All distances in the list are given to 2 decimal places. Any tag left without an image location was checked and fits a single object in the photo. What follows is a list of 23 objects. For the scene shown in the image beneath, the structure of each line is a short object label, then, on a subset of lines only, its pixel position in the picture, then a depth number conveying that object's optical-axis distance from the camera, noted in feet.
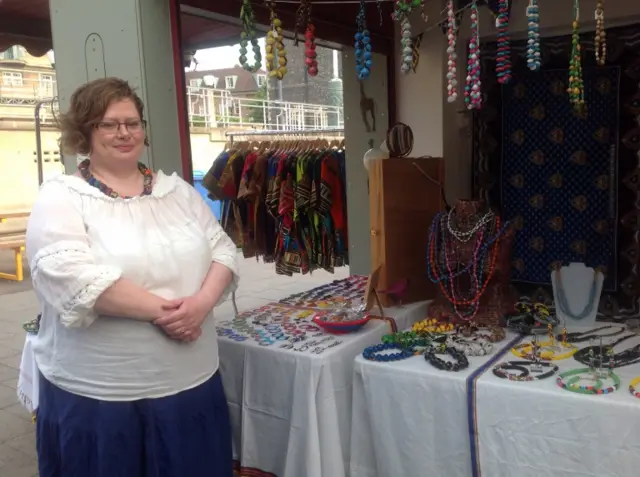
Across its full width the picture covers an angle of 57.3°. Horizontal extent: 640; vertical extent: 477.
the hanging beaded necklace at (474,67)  6.14
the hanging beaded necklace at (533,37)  5.67
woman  4.80
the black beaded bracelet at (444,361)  5.60
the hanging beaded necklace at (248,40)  6.32
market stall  6.00
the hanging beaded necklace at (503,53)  6.03
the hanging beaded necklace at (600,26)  5.94
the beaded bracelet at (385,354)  5.99
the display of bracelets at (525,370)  5.30
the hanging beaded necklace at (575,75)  5.90
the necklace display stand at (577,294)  6.81
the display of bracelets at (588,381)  4.95
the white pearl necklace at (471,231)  6.79
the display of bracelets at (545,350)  5.86
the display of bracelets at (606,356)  5.49
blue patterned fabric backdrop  8.98
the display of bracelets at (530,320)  6.56
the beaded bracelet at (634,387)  4.83
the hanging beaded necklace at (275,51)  6.28
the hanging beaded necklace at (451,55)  6.07
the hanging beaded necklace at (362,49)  6.30
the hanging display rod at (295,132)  12.54
